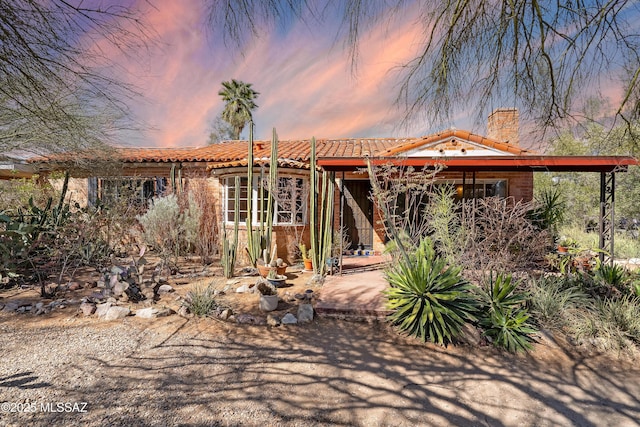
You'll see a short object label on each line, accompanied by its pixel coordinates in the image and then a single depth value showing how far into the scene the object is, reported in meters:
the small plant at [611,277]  5.95
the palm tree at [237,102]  25.55
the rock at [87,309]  5.22
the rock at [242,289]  6.74
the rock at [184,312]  5.30
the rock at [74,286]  6.49
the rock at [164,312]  5.25
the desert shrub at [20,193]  7.60
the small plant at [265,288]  6.13
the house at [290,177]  9.99
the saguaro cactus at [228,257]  7.93
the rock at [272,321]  5.10
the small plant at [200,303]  5.32
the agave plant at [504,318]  4.46
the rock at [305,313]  5.31
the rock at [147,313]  5.18
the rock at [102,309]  5.18
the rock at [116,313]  5.10
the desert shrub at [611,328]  4.51
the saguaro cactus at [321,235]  8.02
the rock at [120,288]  5.74
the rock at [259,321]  5.16
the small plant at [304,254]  9.08
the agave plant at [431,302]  4.52
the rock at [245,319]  5.16
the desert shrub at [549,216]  9.48
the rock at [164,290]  6.49
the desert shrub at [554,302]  5.06
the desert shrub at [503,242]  5.49
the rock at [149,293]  5.98
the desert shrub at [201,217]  9.95
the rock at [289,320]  5.20
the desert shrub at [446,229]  6.22
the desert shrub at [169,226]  9.23
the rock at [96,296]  5.79
